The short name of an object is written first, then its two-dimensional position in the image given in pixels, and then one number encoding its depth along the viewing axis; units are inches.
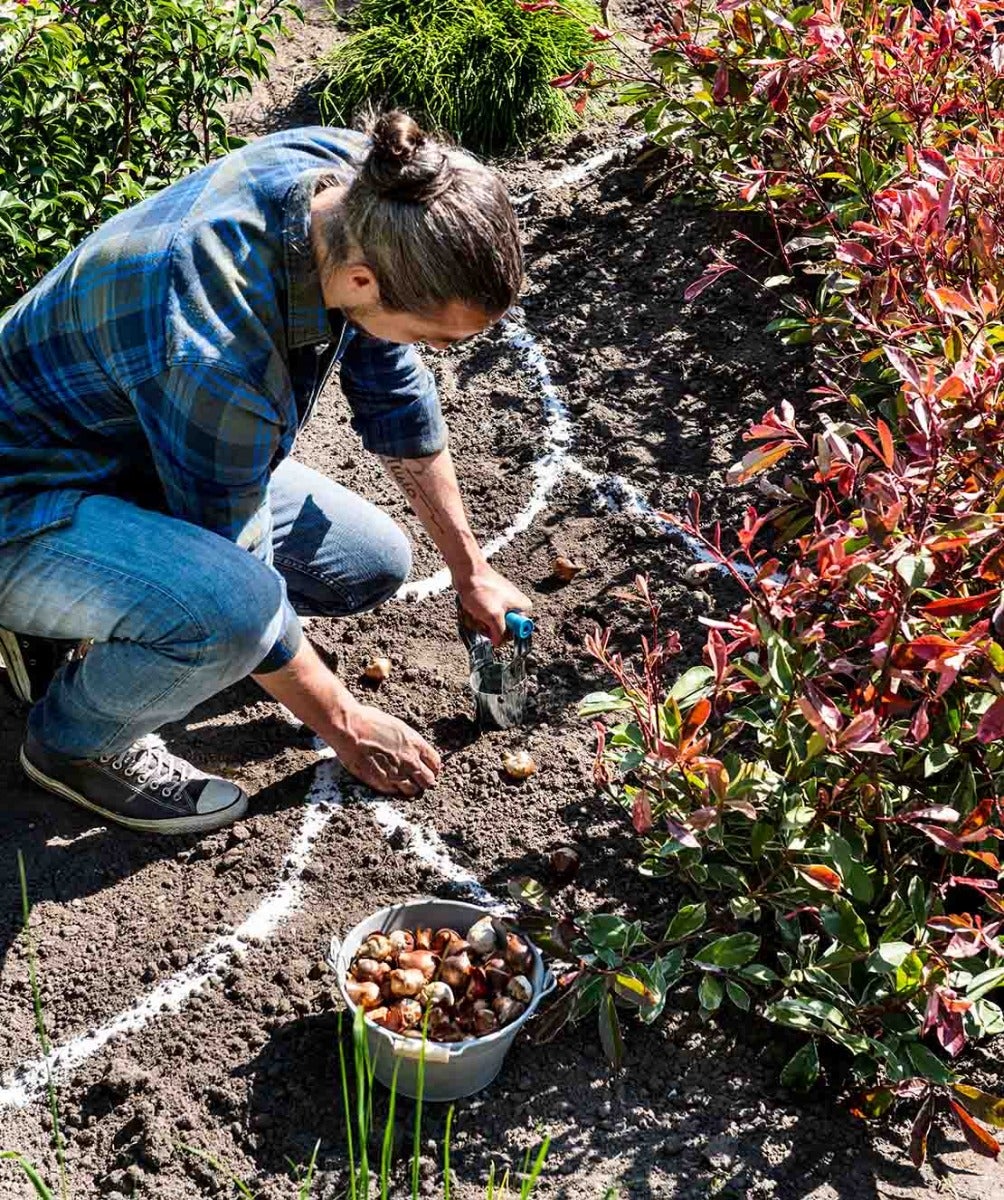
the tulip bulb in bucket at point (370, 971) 94.3
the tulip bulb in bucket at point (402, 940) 97.2
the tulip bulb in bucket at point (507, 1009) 92.8
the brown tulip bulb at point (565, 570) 137.1
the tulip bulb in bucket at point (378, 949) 96.2
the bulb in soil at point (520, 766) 118.0
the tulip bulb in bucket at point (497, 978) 95.0
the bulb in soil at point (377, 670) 127.7
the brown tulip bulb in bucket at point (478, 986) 94.2
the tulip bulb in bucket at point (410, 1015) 91.3
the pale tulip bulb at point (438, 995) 92.4
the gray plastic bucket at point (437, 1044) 88.9
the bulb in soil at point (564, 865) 108.6
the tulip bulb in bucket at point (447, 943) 96.6
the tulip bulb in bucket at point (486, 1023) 92.4
